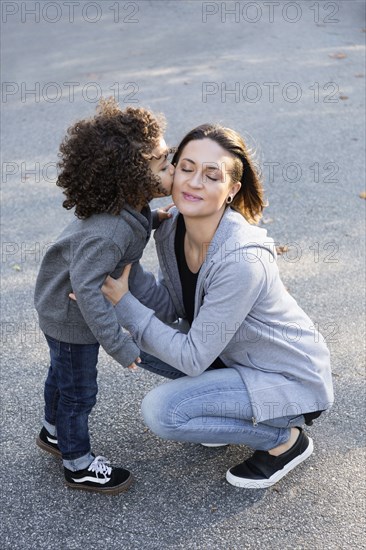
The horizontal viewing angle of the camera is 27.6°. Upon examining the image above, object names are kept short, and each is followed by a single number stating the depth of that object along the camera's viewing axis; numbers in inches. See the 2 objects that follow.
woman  95.3
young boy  88.5
